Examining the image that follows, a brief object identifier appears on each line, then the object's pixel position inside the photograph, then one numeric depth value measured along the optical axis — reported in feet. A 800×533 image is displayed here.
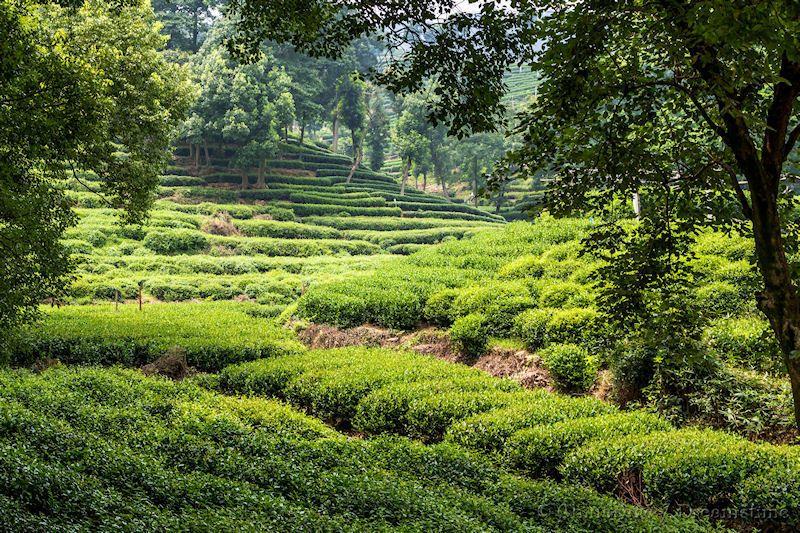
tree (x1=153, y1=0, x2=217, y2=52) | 221.87
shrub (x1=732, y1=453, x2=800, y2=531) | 24.40
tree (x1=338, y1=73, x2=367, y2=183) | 210.06
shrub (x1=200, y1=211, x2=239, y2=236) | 131.34
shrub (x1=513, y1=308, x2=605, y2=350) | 44.98
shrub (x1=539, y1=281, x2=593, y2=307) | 49.98
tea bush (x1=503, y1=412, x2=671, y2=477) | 32.19
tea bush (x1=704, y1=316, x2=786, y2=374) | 35.96
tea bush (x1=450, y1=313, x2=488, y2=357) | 52.01
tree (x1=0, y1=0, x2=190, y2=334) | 32.50
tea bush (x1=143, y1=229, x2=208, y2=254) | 114.11
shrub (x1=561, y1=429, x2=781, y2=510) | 26.63
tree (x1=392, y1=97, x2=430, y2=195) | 195.83
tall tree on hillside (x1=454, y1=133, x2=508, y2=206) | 225.35
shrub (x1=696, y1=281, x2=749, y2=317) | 42.52
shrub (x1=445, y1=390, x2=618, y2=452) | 34.88
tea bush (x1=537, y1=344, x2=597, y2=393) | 42.06
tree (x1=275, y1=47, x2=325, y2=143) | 197.47
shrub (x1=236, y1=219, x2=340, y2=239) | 136.36
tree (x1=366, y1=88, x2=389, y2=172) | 238.27
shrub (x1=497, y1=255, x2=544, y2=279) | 61.72
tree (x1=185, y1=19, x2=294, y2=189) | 158.10
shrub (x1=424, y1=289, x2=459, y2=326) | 58.65
